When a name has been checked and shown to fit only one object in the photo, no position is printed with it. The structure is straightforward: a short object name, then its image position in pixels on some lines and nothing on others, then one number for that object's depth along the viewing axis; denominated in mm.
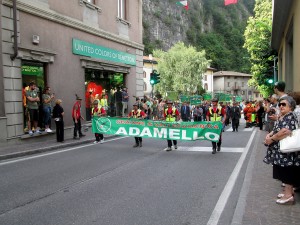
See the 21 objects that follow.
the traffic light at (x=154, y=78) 21688
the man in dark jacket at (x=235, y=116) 21859
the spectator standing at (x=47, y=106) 14656
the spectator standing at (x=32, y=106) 13828
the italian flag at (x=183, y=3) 22359
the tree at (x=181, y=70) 65875
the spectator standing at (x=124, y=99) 22281
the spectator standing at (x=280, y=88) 7055
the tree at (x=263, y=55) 29266
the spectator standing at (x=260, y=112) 22816
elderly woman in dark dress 5386
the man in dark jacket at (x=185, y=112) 25500
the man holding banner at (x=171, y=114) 12828
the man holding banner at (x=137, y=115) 13273
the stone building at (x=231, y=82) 116688
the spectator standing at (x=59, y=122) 14172
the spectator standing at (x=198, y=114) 26297
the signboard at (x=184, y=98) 40931
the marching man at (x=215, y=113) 12401
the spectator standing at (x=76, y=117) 14986
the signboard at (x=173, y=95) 48488
